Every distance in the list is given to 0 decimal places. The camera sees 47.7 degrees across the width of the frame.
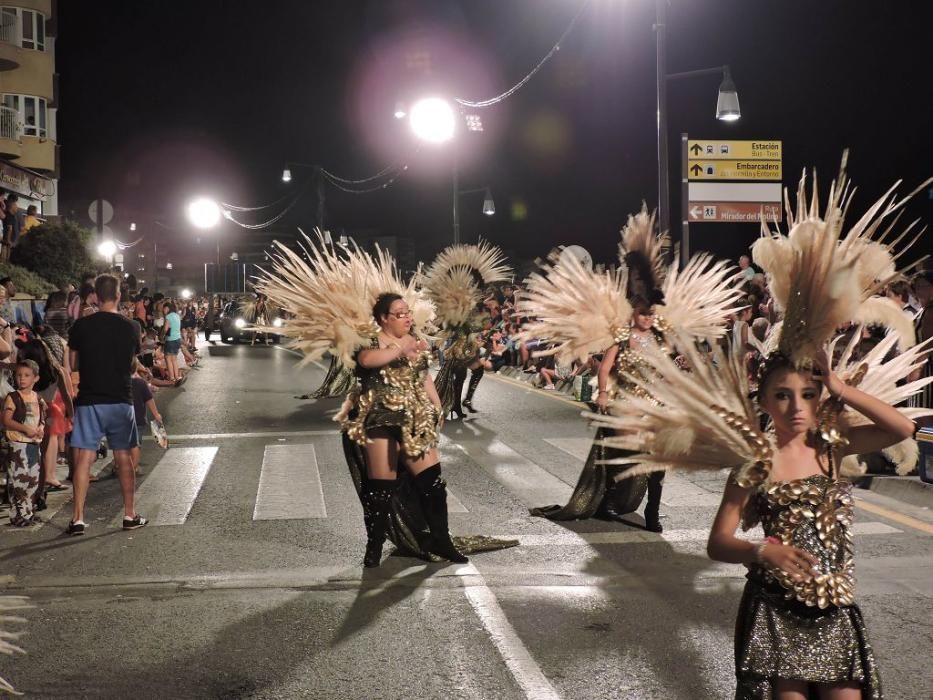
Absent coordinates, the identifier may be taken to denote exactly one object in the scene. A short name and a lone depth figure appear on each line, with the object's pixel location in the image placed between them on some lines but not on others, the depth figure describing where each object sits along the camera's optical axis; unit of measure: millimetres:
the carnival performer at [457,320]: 14625
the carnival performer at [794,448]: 3268
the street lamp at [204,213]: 35344
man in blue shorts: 8000
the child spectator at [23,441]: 8195
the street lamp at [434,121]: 28297
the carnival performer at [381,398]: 6887
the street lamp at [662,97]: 17156
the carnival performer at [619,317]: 7922
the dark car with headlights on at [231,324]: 39562
